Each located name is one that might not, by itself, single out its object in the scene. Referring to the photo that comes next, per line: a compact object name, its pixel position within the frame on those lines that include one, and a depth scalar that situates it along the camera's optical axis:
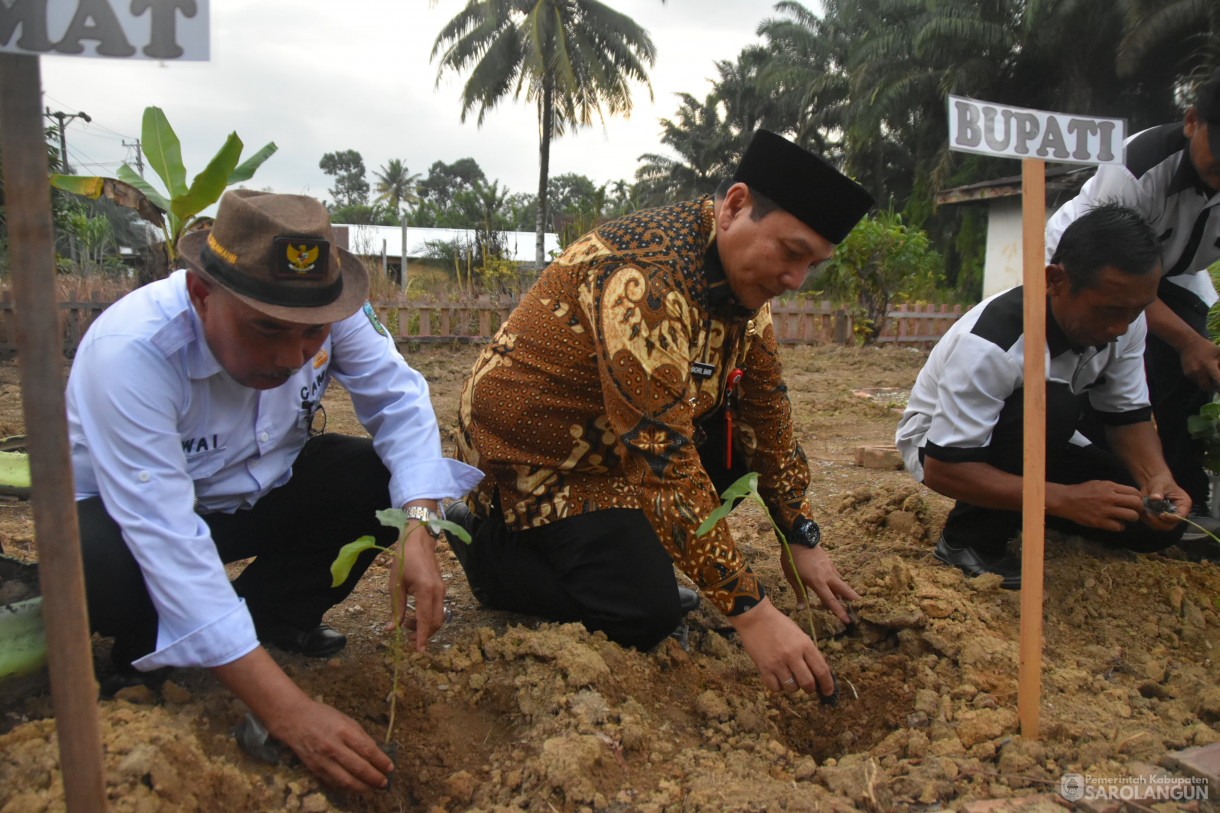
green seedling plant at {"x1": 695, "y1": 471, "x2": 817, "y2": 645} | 1.68
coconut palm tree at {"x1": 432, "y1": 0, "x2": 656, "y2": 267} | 23.42
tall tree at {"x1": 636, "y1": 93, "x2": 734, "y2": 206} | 41.81
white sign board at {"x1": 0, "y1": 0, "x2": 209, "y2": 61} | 0.93
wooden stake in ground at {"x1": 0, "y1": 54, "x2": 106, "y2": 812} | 0.94
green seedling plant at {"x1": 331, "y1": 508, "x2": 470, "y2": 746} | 1.53
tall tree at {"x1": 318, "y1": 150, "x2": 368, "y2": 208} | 74.38
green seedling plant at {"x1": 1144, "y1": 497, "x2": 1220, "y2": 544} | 2.46
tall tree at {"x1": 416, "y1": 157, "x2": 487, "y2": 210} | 73.00
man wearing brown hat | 1.48
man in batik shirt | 1.79
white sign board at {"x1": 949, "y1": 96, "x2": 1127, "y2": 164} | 1.61
